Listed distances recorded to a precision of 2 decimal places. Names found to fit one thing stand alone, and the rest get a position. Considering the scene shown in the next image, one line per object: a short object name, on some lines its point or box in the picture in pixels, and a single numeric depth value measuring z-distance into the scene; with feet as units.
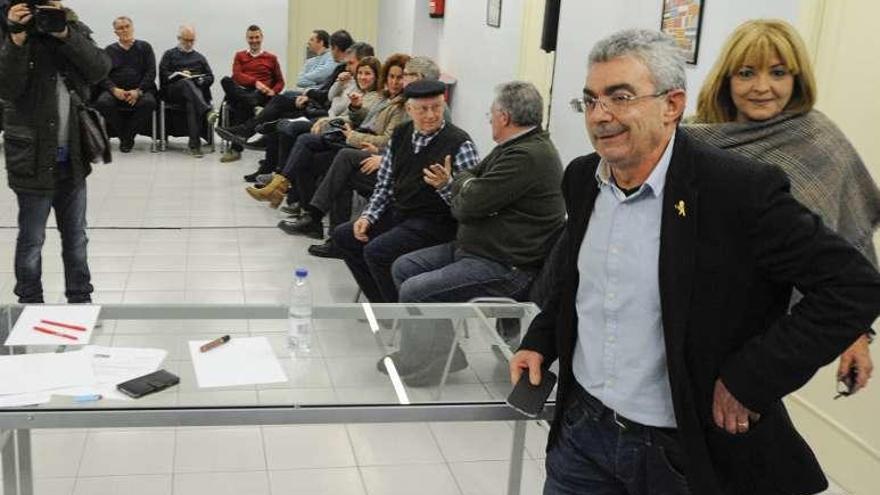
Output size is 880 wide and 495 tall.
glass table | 6.10
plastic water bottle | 7.56
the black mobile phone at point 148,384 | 6.31
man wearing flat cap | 12.79
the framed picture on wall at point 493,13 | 20.72
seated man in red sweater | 29.73
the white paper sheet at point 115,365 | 6.27
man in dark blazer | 4.44
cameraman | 11.37
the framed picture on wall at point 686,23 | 11.53
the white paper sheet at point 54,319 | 7.06
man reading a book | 29.30
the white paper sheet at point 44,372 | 6.24
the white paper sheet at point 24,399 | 5.93
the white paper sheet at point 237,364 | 6.70
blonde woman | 6.35
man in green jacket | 10.86
